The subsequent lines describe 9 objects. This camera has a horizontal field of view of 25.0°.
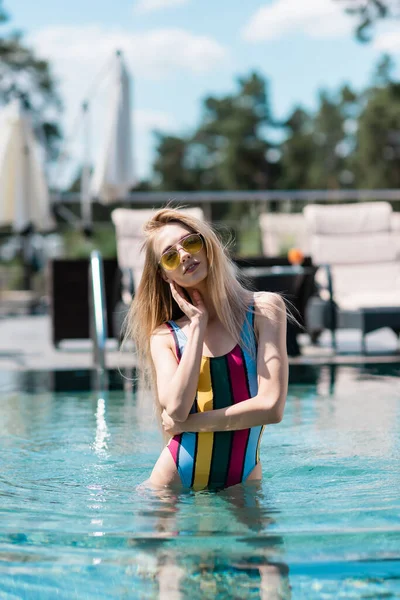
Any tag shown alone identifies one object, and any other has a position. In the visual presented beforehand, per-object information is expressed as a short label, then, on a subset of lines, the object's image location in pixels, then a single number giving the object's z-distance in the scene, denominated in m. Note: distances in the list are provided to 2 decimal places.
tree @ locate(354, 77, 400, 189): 48.81
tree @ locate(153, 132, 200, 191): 60.34
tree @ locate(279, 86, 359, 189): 52.53
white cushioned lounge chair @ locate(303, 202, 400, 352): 8.25
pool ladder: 5.75
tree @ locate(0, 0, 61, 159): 36.03
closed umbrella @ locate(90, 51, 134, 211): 10.27
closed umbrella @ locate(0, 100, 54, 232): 10.35
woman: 2.31
